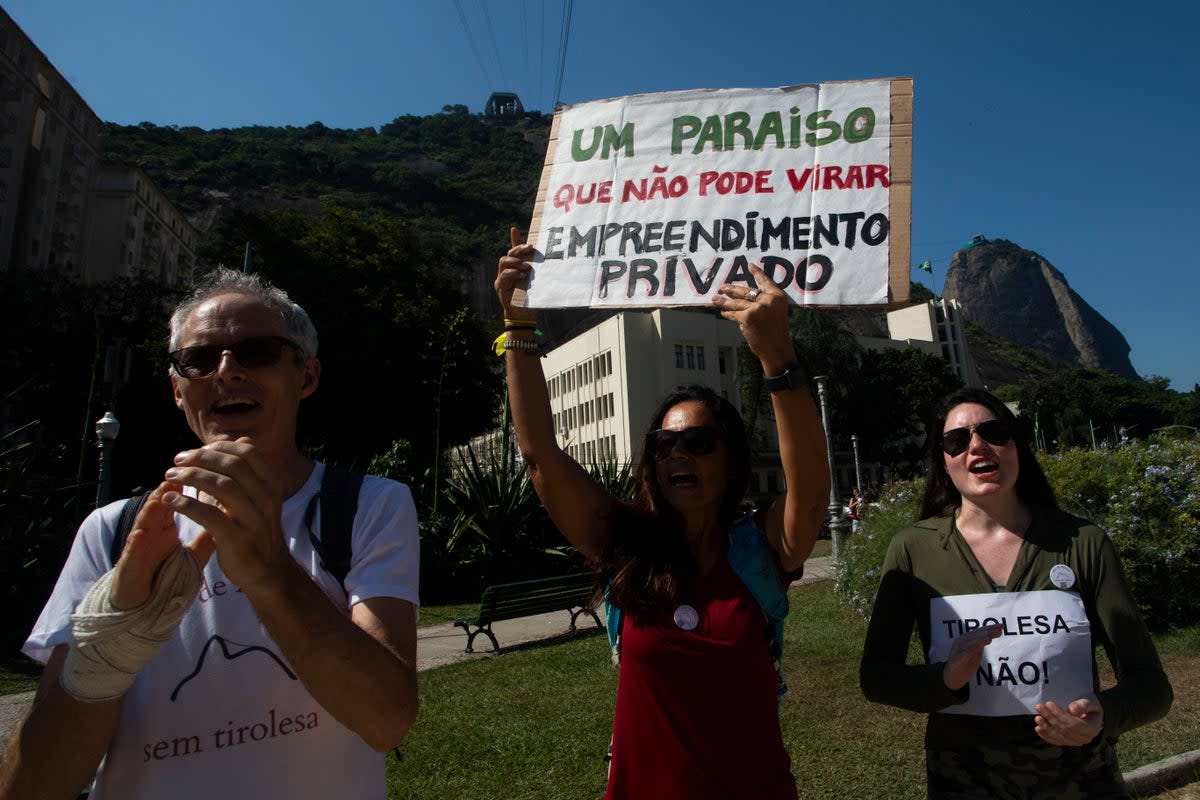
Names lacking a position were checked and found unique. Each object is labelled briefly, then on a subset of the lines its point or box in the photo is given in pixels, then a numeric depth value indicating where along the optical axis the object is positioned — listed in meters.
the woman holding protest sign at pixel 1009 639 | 2.11
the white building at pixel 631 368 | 51.97
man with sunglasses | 1.24
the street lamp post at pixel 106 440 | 13.20
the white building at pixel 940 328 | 92.38
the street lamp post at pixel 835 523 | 14.05
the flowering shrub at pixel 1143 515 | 7.52
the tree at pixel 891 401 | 58.81
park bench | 9.61
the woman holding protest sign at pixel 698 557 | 2.06
